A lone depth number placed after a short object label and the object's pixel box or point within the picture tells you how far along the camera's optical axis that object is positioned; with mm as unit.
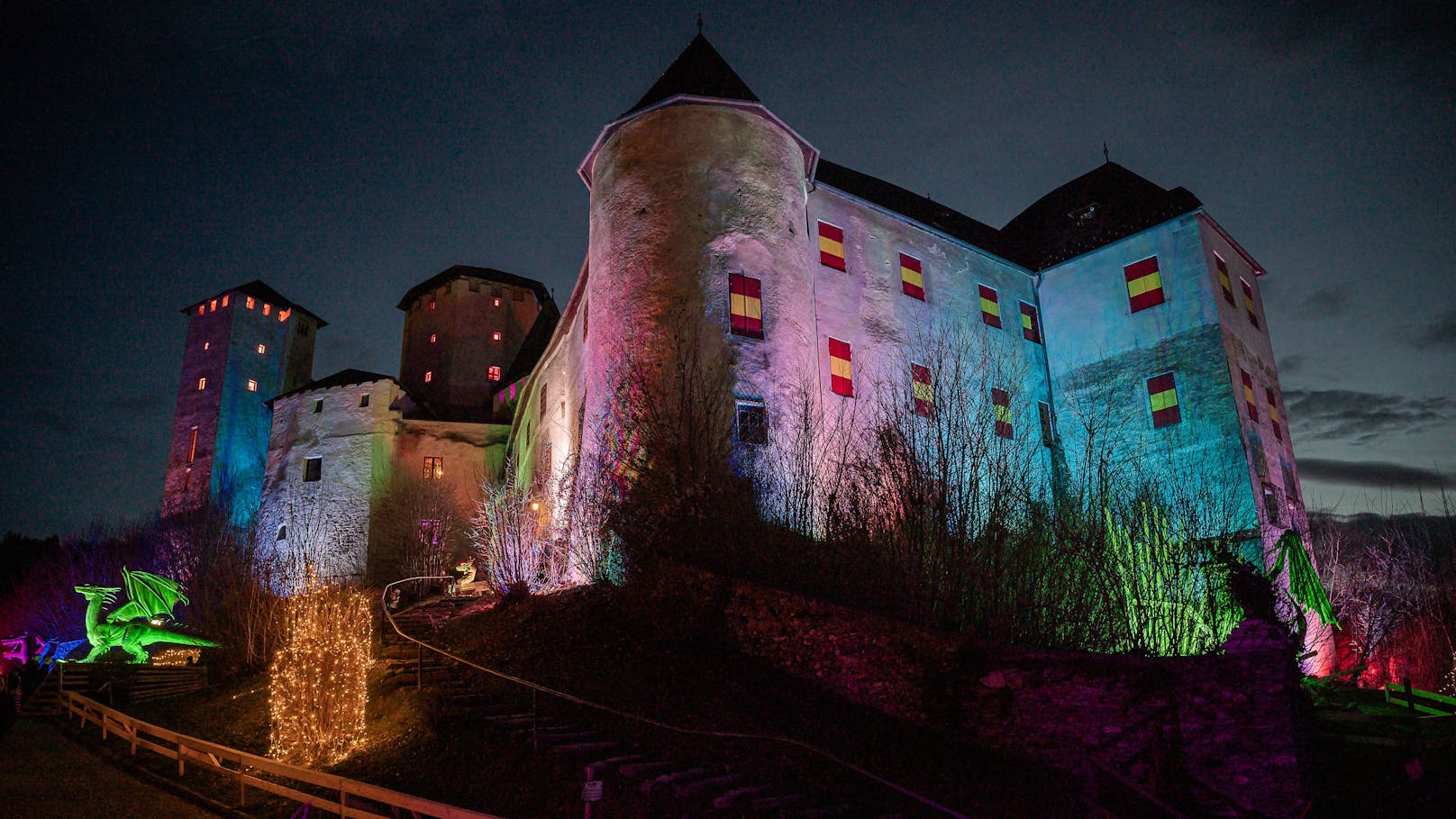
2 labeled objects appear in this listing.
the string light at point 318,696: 12516
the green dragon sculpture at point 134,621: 17953
